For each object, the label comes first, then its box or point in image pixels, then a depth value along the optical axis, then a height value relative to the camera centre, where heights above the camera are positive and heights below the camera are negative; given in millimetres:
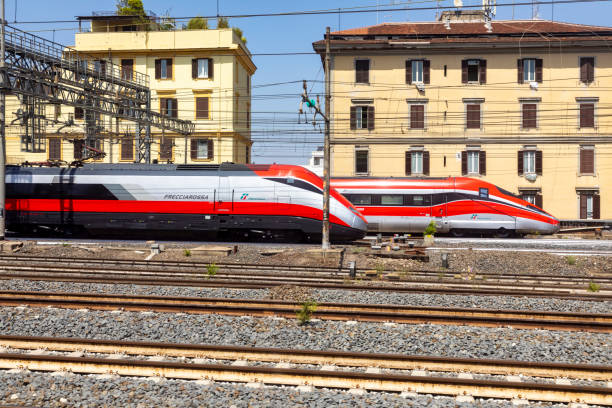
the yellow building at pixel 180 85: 42094 +8698
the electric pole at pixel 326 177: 20625 +785
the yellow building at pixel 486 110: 39094 +6259
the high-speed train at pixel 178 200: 23141 -126
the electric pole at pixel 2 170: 23047 +1139
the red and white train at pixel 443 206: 28141 -445
